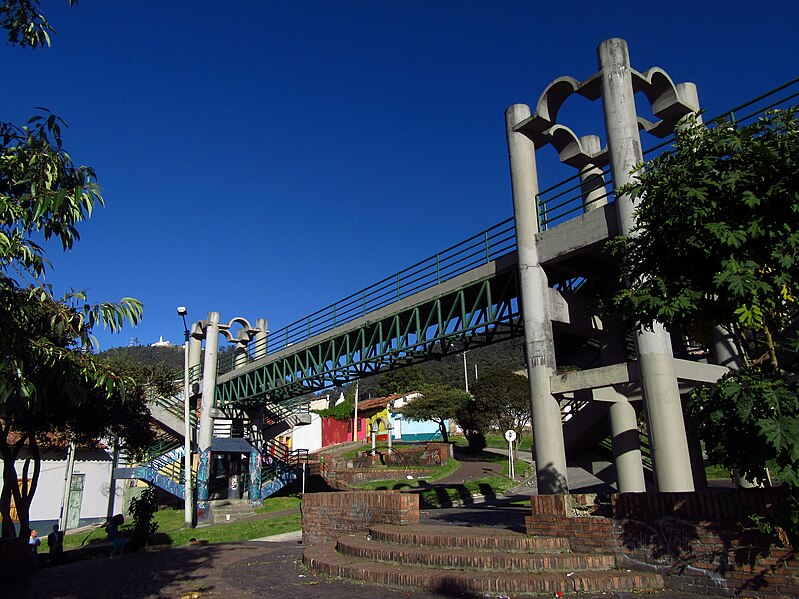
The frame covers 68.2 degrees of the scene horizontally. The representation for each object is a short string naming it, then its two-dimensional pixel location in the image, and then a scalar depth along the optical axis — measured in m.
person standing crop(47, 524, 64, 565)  15.27
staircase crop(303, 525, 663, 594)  8.09
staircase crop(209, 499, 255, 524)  28.73
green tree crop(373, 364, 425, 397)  79.25
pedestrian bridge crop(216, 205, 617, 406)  14.80
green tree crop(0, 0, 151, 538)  5.39
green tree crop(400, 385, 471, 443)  49.66
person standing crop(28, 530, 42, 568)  13.79
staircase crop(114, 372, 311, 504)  31.62
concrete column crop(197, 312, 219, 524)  31.04
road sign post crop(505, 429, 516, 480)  30.62
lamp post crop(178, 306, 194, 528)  24.41
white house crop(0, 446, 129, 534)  35.72
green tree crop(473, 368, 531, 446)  46.44
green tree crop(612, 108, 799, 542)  6.14
